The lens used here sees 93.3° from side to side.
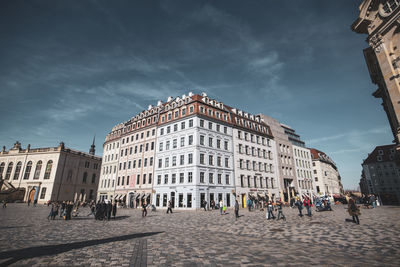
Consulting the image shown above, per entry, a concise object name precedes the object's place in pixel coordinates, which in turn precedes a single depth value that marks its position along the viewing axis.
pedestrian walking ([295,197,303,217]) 18.28
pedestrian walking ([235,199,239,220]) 18.91
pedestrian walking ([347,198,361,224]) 13.04
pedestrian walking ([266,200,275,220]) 16.92
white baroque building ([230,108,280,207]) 39.22
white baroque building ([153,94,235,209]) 33.47
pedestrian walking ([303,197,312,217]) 17.78
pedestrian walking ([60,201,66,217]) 19.69
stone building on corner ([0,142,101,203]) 52.56
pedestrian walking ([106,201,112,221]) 18.77
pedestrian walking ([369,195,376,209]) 28.76
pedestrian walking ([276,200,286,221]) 16.26
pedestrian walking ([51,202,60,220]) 17.99
